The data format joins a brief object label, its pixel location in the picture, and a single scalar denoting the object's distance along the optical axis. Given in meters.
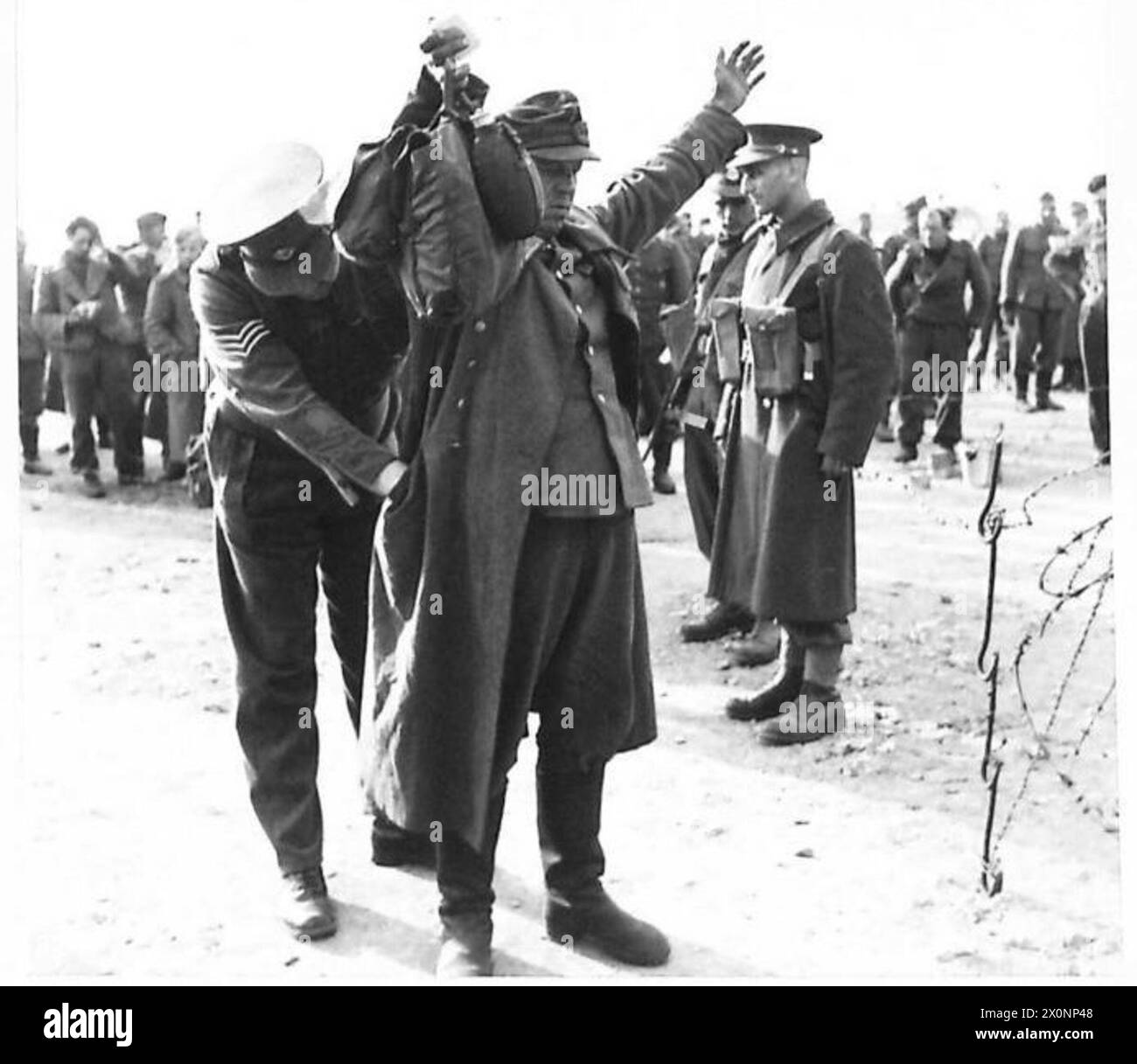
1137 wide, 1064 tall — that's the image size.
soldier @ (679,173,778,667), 5.95
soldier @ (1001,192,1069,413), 13.50
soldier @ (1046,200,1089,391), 13.19
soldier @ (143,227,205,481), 9.63
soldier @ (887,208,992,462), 11.04
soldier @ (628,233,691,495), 11.07
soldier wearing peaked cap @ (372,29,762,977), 3.60
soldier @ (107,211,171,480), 10.59
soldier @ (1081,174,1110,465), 10.45
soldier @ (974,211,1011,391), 15.55
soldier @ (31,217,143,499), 10.10
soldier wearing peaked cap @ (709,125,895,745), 5.42
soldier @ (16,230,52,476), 10.52
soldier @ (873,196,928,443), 12.81
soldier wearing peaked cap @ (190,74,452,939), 3.83
